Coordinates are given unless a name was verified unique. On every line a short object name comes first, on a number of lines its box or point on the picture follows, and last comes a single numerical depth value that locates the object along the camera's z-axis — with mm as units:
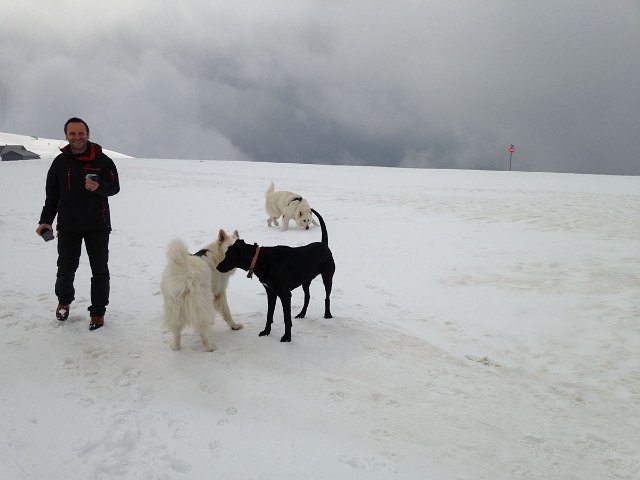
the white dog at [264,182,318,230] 10742
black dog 4328
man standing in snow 4242
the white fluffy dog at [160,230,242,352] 3986
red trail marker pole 31544
